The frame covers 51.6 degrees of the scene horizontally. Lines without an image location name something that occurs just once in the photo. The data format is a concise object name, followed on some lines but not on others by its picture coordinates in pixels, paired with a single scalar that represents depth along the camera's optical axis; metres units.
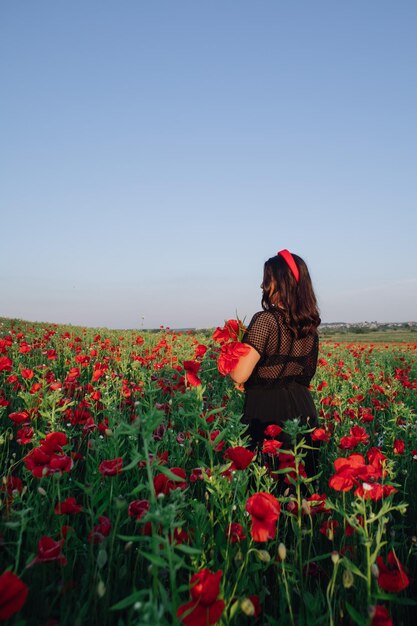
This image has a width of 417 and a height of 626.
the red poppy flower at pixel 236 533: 1.70
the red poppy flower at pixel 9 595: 0.97
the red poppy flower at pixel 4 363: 3.94
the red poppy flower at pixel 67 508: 1.67
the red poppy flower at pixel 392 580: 1.26
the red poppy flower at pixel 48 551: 1.34
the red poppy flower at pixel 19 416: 2.82
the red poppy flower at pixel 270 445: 2.36
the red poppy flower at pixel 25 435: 2.40
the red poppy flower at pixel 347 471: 1.68
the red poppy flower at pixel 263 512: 1.44
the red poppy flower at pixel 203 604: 1.05
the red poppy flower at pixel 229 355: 2.82
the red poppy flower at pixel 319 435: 2.77
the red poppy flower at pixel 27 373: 3.77
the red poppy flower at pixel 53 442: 1.78
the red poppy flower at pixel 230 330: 2.98
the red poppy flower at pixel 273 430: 2.37
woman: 3.05
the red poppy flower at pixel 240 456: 1.78
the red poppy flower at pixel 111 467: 1.65
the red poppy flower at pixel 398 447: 2.79
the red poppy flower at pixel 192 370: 2.34
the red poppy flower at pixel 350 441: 2.34
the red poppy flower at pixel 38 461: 1.73
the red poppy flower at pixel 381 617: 1.16
